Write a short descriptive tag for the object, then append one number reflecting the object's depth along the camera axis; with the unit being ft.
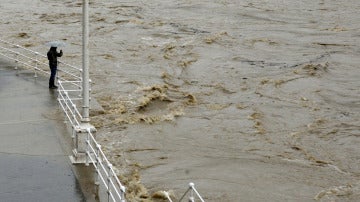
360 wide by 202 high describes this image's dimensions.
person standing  69.00
